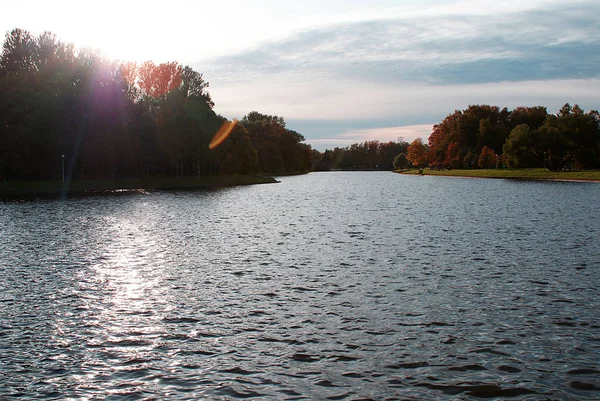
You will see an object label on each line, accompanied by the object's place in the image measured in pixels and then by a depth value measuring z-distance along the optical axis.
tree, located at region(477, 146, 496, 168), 175.62
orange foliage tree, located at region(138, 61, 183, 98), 116.44
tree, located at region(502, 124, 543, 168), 139.50
